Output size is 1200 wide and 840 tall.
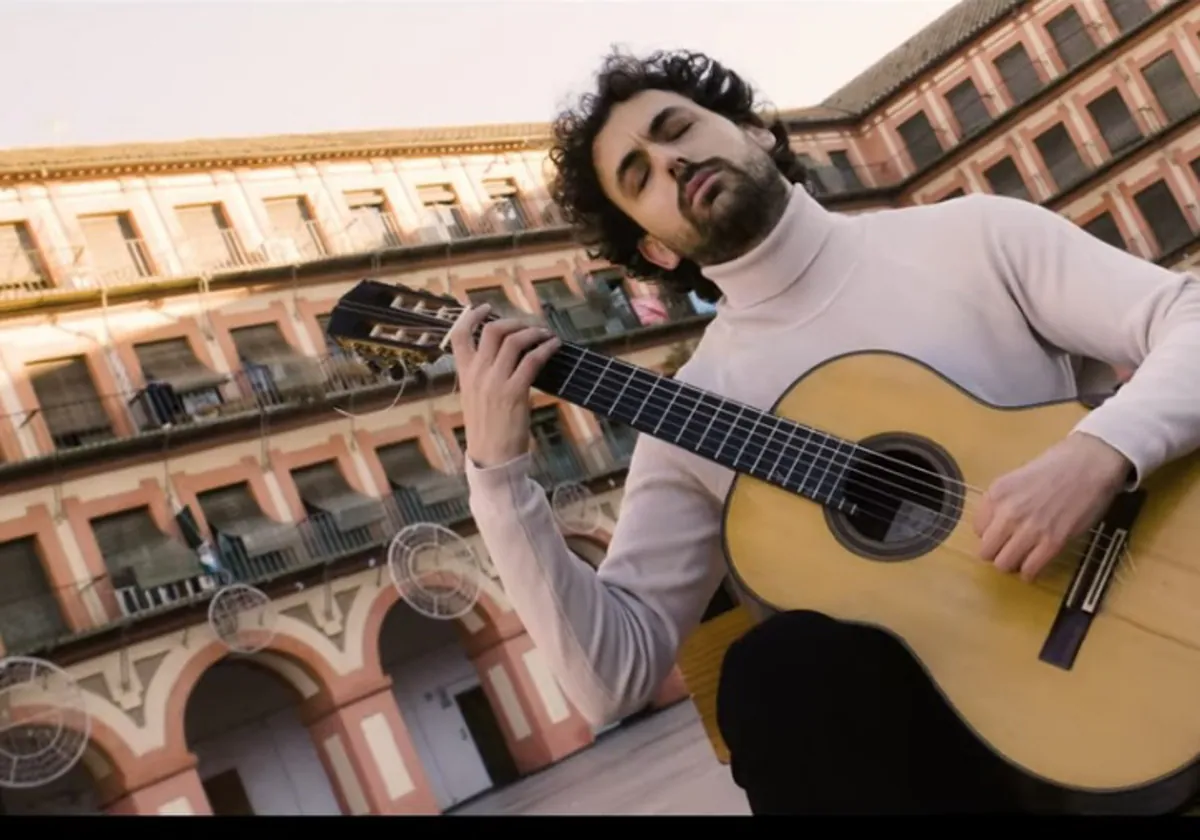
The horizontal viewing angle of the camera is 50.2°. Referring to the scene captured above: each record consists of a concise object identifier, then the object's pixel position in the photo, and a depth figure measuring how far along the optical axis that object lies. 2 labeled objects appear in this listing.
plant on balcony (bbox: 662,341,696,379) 14.15
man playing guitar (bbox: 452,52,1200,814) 1.16
